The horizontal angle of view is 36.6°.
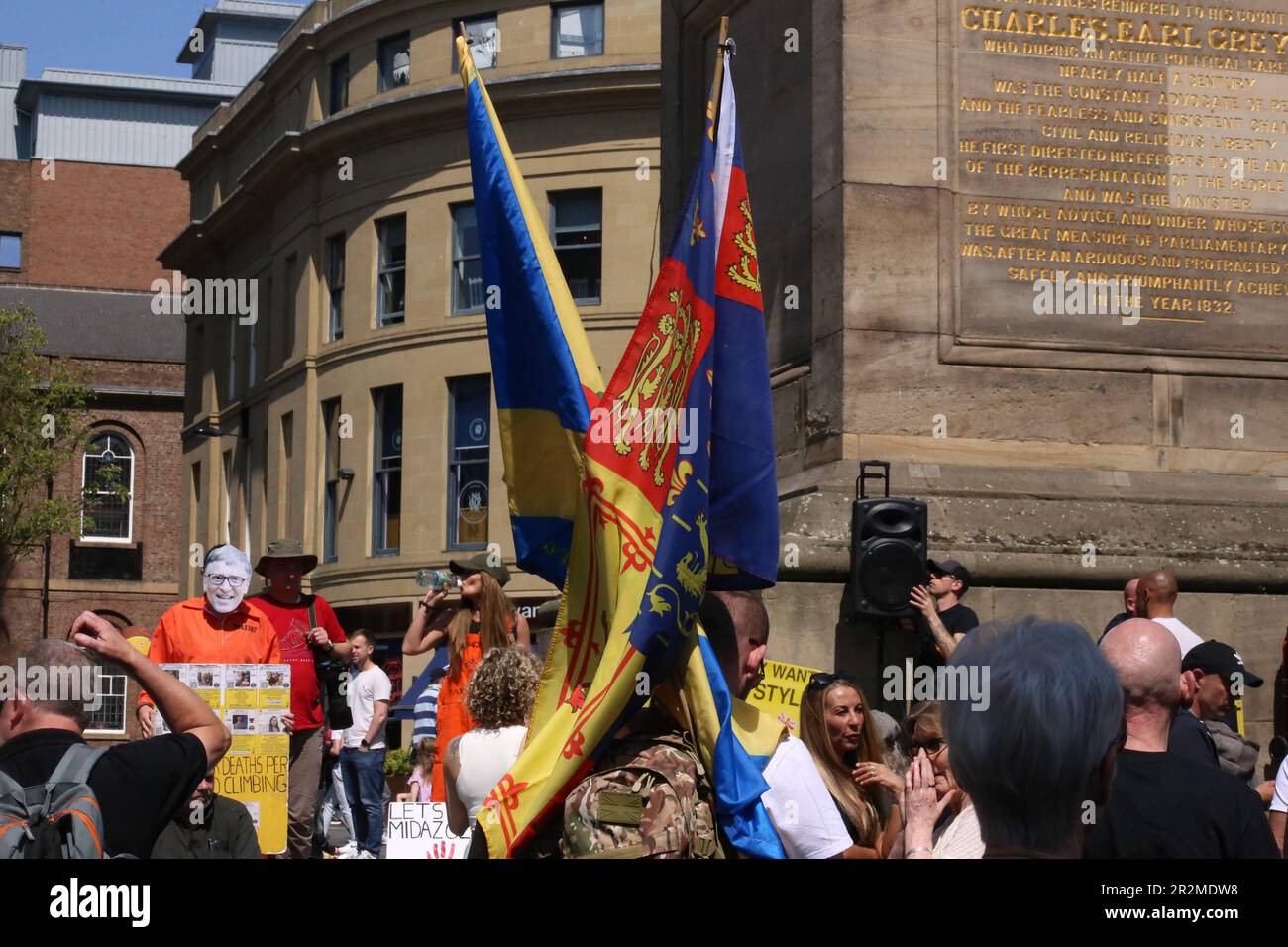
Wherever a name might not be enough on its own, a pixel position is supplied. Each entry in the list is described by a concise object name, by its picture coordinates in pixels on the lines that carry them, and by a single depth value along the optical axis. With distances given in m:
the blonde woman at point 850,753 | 6.83
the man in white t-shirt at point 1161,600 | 9.16
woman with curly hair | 6.92
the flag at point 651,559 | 5.02
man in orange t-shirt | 9.74
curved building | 38.16
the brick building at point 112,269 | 66.00
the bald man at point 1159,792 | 4.39
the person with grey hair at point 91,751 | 5.00
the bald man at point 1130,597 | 9.41
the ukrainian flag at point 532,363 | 6.00
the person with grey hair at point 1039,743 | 3.53
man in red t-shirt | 10.76
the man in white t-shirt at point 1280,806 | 7.01
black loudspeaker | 9.97
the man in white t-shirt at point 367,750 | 16.03
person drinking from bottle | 10.30
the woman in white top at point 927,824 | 5.20
